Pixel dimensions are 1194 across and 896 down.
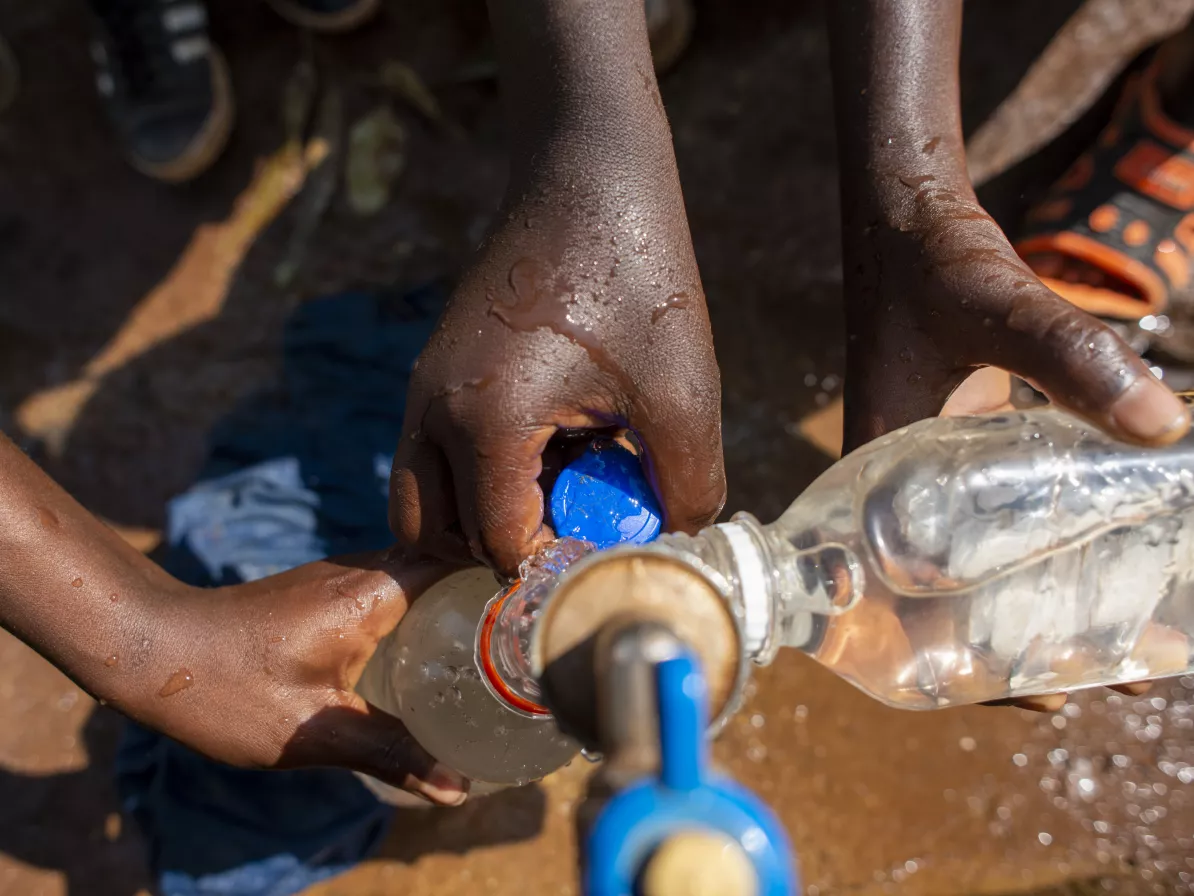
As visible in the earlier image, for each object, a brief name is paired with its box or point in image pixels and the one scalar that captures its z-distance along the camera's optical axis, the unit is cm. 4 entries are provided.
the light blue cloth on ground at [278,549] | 50
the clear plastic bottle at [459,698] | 41
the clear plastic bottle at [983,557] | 39
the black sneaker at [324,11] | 64
